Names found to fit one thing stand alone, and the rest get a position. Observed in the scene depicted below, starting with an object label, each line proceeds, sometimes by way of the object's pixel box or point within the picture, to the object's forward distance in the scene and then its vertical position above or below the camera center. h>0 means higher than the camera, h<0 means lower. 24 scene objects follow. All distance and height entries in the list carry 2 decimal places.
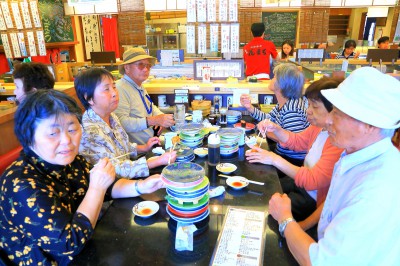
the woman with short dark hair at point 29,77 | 2.54 -0.29
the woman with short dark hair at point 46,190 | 1.02 -0.55
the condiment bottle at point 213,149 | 1.80 -0.66
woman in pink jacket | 1.59 -0.72
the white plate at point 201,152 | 1.98 -0.76
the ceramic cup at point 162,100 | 3.48 -0.68
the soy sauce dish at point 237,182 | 1.53 -0.76
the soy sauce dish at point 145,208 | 1.31 -0.77
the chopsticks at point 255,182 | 1.58 -0.77
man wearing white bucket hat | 0.87 -0.46
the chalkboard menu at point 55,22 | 6.84 +0.56
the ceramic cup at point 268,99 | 3.39 -0.67
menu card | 1.04 -0.77
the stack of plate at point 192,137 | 2.13 -0.70
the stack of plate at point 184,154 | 1.89 -0.73
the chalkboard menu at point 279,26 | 8.58 +0.45
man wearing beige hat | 2.62 -0.56
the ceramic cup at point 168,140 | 2.15 -0.72
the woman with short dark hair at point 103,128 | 1.72 -0.54
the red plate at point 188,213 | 1.22 -0.72
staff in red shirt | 4.57 -0.18
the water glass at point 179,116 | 2.60 -0.69
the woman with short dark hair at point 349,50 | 6.71 -0.23
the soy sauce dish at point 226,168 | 1.72 -0.76
